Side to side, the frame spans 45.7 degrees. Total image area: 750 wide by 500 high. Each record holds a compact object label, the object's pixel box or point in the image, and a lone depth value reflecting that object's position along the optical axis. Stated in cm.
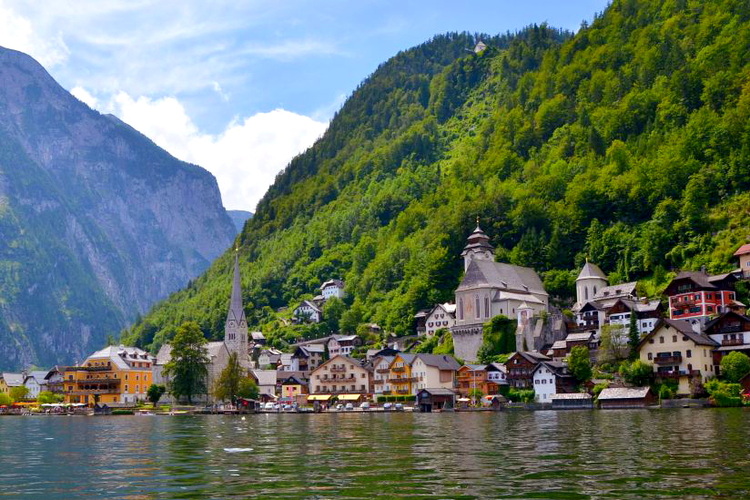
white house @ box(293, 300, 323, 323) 18138
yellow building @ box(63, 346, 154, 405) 14388
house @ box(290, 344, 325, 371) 15138
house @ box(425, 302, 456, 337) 13475
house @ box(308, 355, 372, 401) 12688
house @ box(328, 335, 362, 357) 14812
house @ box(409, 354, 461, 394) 11312
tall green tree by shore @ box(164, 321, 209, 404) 11944
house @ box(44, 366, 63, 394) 15191
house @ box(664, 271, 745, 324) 9662
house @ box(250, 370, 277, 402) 14069
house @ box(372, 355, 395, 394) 12188
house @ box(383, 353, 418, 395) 11662
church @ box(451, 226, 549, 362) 12194
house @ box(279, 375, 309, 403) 13525
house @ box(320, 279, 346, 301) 18912
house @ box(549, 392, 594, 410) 8738
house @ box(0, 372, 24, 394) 17362
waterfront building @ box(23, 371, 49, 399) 16575
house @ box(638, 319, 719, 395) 8712
